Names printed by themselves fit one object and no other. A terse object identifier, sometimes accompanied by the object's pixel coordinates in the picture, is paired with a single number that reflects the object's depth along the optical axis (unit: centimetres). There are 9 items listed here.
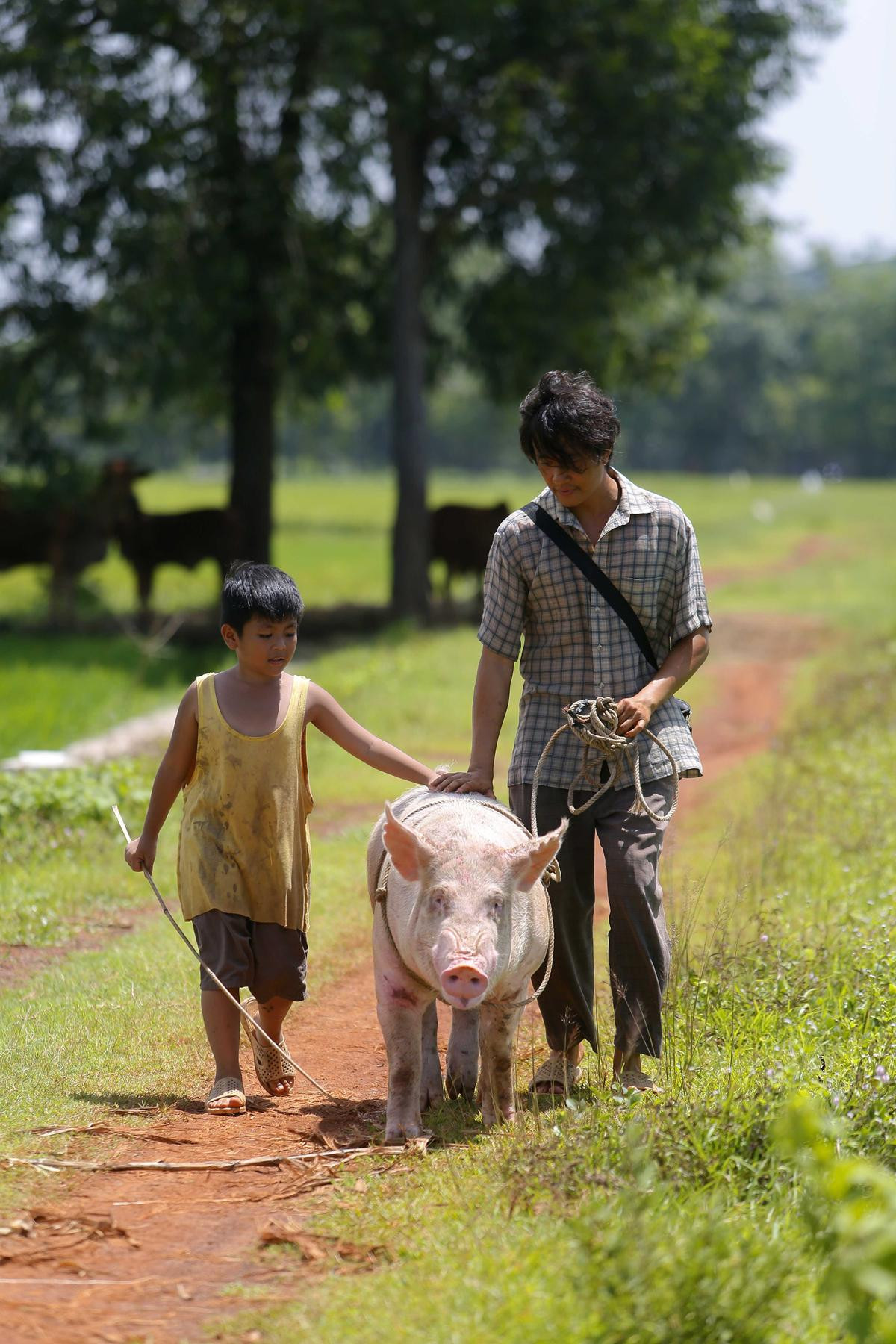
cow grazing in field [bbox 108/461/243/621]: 3644
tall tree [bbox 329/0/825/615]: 3462
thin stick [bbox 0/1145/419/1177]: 894
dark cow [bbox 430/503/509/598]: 4031
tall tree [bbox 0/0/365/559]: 3181
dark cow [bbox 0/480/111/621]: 3544
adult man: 1009
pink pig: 872
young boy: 1031
